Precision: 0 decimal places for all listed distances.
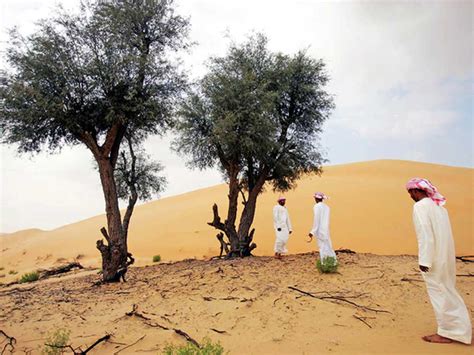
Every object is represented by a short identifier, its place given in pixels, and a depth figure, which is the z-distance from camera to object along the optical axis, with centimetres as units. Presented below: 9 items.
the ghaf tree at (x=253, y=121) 1249
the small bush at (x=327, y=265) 902
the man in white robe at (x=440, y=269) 516
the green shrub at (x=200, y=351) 410
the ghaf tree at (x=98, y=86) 1014
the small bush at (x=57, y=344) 528
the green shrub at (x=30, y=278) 1410
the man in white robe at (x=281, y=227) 1277
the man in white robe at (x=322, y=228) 955
